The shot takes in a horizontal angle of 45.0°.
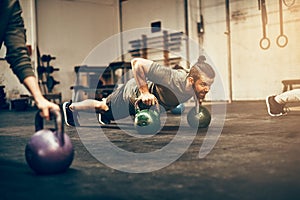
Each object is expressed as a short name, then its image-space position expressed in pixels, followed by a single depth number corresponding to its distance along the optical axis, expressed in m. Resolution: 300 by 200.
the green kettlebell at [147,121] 2.74
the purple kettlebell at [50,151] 1.46
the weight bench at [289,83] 6.47
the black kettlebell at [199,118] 3.05
